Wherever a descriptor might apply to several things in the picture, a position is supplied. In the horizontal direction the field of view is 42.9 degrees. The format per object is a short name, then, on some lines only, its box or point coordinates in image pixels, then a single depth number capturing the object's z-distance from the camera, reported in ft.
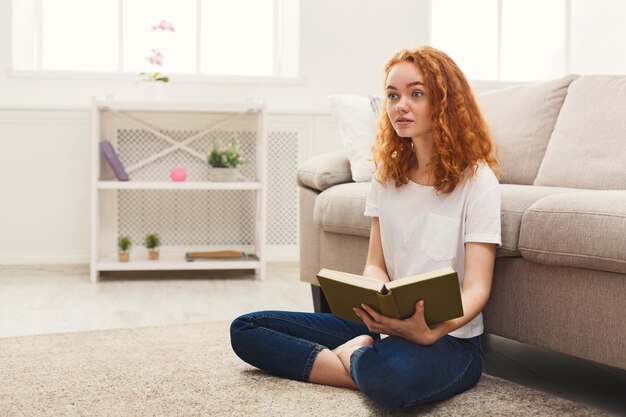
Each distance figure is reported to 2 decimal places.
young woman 5.31
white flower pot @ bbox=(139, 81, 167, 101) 12.87
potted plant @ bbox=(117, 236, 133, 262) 12.57
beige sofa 5.46
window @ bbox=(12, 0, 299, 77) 13.75
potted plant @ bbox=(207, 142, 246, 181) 12.69
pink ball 12.71
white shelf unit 13.24
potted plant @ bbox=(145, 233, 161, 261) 12.84
